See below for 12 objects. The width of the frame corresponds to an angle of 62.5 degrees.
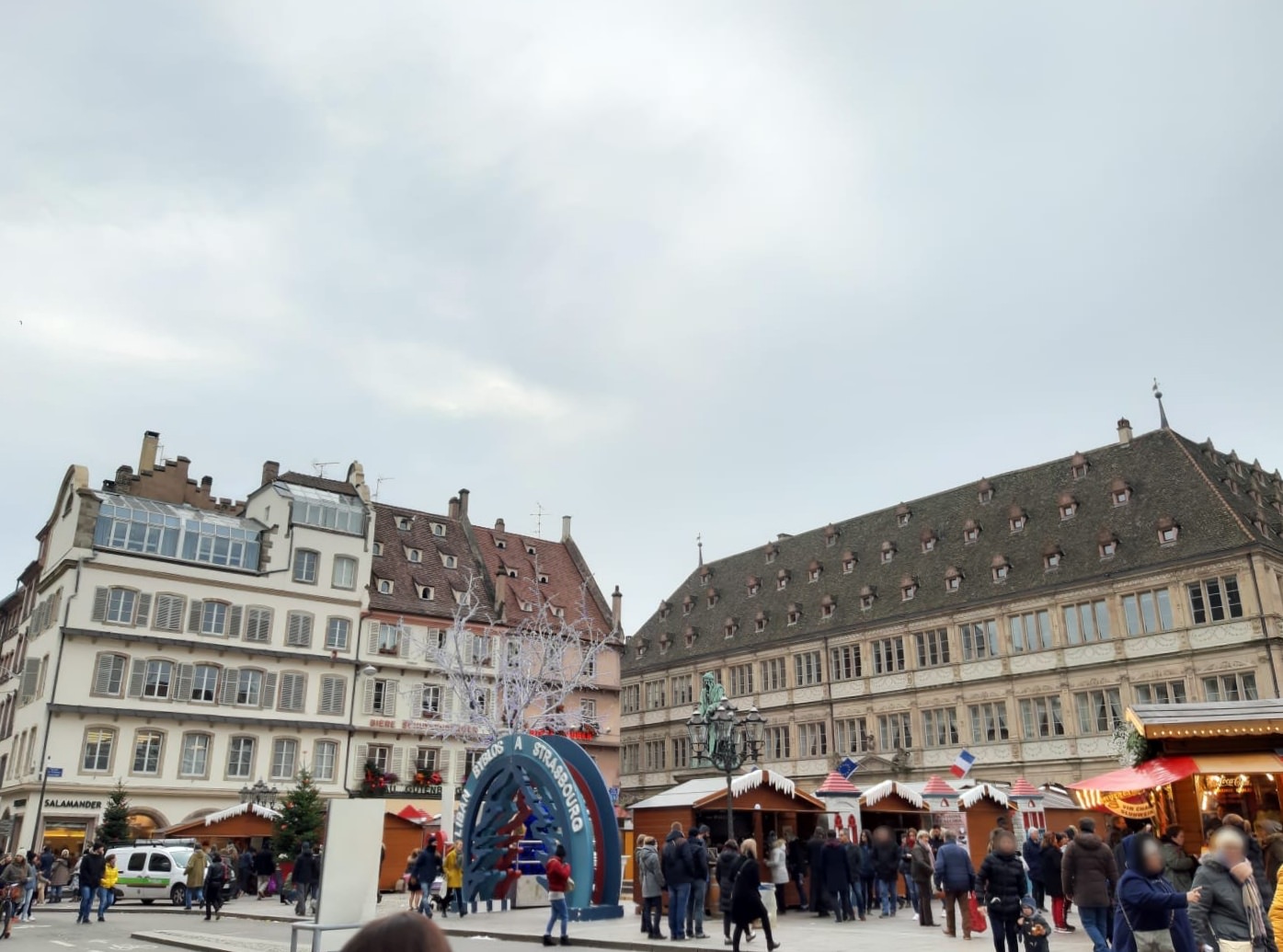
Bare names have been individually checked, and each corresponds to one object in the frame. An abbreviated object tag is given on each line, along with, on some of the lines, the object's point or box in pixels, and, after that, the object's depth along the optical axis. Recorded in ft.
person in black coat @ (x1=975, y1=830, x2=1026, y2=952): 40.11
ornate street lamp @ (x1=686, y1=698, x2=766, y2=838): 75.31
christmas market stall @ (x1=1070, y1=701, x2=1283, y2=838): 58.80
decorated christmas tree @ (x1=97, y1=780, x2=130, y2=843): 119.75
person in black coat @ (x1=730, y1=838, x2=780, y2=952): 50.47
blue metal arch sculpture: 70.54
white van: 102.99
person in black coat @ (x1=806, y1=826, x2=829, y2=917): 72.90
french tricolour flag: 108.17
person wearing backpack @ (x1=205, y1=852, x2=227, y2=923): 81.97
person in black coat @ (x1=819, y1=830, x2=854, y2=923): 71.00
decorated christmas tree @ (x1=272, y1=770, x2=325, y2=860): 113.39
